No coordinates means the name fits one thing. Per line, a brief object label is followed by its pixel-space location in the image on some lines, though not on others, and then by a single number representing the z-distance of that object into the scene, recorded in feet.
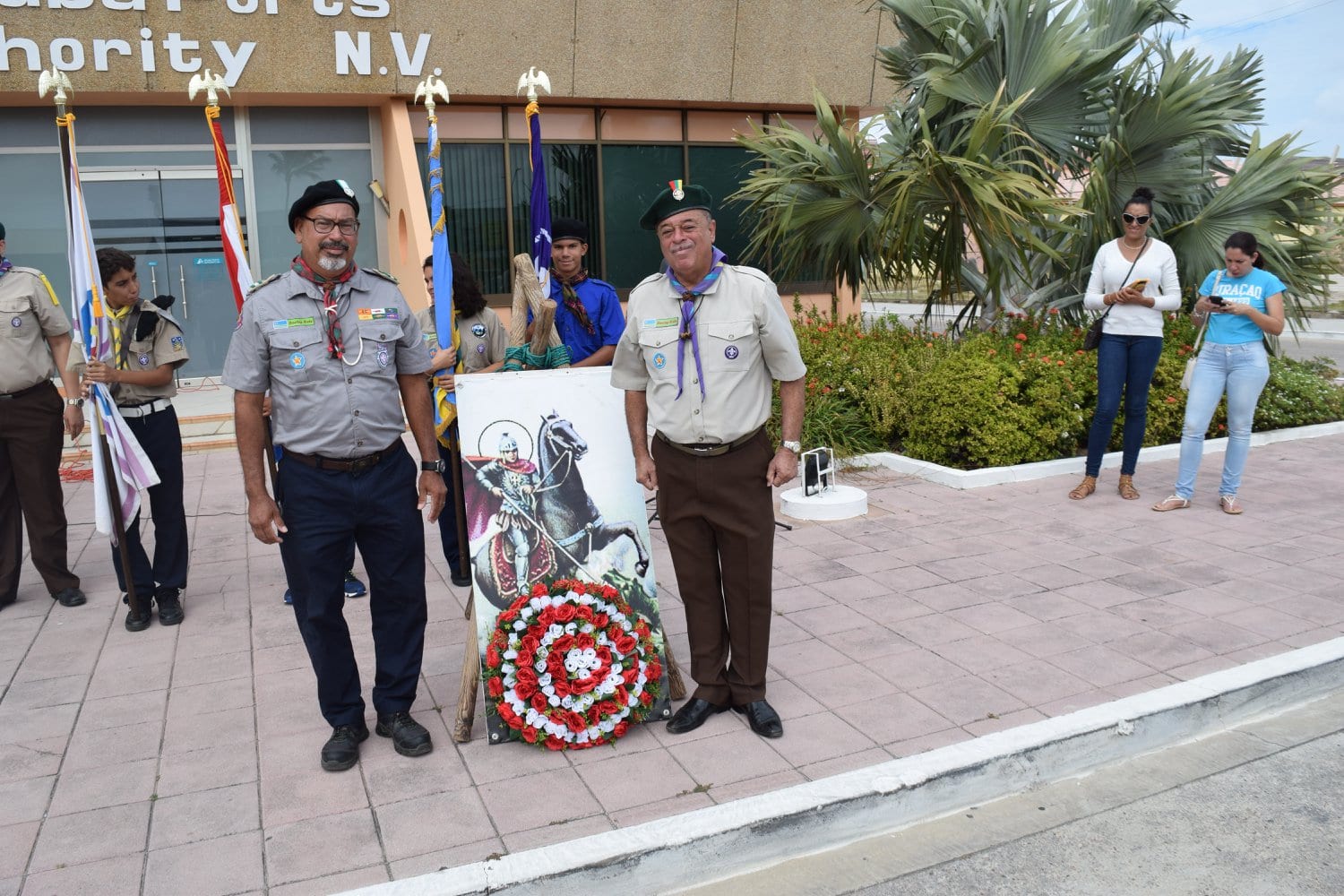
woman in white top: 24.18
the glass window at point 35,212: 43.06
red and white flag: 18.03
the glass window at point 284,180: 45.78
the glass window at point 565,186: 47.85
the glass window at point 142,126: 43.34
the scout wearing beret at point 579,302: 17.30
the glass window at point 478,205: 46.44
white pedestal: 24.31
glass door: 44.68
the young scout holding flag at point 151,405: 18.39
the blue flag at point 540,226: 15.58
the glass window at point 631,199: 49.42
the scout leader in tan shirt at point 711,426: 12.96
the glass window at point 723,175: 51.04
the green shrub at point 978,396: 28.30
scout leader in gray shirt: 12.35
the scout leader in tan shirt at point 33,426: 18.66
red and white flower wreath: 13.33
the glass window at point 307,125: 45.16
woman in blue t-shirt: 23.20
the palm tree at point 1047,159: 30.81
